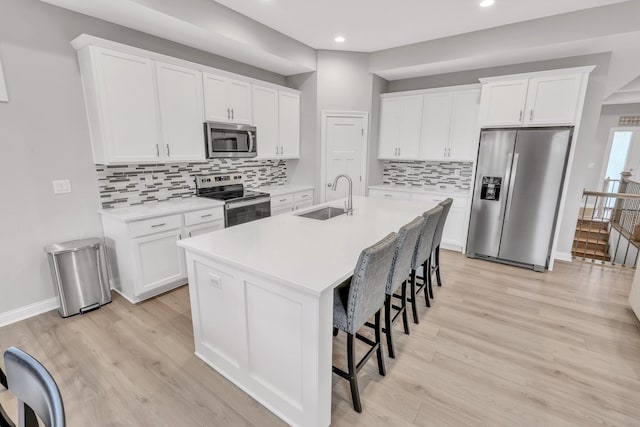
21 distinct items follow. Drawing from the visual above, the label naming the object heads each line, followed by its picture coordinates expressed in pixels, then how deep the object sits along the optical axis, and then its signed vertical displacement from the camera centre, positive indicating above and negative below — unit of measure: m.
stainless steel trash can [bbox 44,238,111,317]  2.52 -1.08
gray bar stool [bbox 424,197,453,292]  2.80 -0.65
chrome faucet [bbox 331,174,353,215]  2.82 -0.51
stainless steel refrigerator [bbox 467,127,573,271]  3.49 -0.45
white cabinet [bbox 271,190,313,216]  4.15 -0.71
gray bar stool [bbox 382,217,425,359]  1.97 -0.74
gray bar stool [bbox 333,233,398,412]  1.53 -0.80
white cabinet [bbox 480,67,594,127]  3.34 +0.68
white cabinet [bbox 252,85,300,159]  4.00 +0.44
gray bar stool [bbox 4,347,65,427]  0.67 -0.57
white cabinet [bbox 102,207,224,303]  2.72 -0.96
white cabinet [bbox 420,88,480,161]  4.14 +0.43
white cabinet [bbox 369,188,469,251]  4.23 -0.89
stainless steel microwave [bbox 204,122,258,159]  3.41 +0.15
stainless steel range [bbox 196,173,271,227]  3.47 -0.54
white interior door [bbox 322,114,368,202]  4.60 +0.07
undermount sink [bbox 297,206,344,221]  2.85 -0.58
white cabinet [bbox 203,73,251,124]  3.36 +0.62
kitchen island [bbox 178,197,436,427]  1.45 -0.83
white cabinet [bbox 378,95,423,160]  4.57 +0.44
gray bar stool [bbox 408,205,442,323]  2.43 -0.74
